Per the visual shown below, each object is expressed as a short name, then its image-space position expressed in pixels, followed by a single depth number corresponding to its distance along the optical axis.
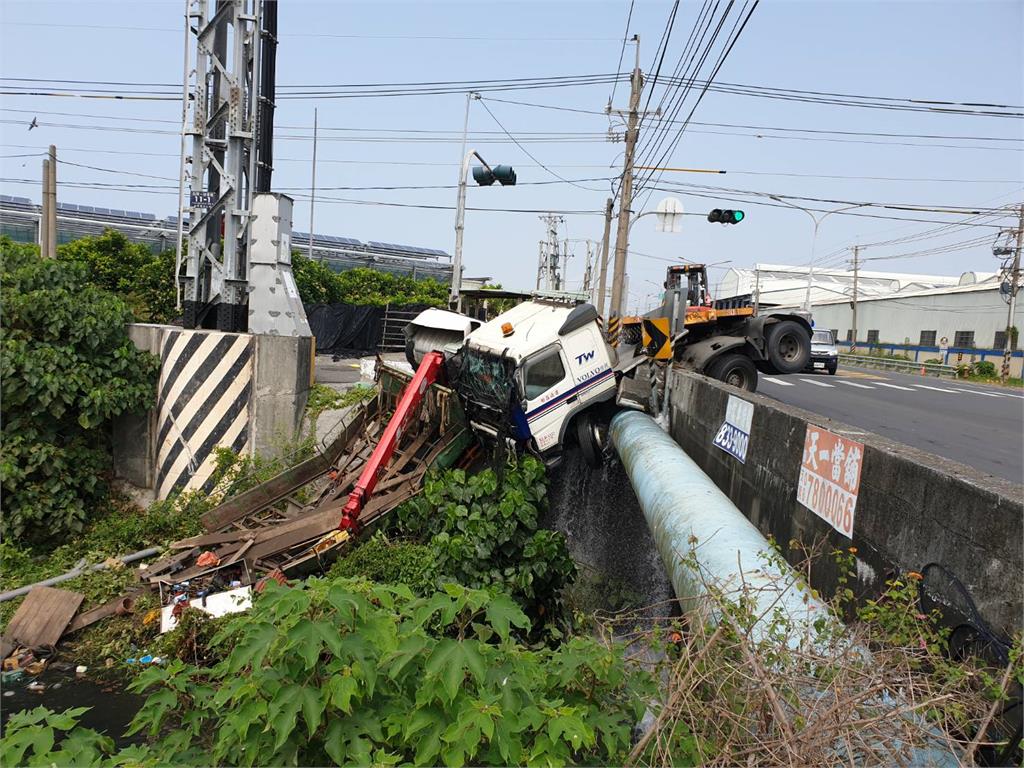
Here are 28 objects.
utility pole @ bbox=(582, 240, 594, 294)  61.56
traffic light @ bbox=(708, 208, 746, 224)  18.89
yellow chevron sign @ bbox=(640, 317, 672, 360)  10.57
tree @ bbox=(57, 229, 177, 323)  19.83
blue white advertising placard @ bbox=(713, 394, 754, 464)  7.27
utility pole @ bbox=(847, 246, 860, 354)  55.94
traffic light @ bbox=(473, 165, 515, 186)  17.55
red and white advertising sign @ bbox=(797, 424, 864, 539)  4.88
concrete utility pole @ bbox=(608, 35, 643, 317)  23.59
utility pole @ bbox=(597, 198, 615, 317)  33.75
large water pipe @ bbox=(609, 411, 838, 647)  3.51
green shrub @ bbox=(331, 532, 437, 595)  7.99
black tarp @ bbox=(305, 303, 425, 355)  22.36
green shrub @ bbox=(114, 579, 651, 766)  2.61
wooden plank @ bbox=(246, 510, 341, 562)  8.50
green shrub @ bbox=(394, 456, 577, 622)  7.92
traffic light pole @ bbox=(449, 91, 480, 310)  20.91
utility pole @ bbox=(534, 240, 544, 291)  57.97
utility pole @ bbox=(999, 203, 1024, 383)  37.75
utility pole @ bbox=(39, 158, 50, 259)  15.51
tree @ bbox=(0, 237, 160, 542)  9.45
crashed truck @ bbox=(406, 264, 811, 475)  9.30
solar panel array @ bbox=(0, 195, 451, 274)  43.94
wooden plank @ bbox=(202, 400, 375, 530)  9.53
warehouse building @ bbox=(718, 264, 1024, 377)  46.72
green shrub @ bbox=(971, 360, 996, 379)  38.81
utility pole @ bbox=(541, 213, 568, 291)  51.16
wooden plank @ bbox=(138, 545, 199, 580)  8.36
